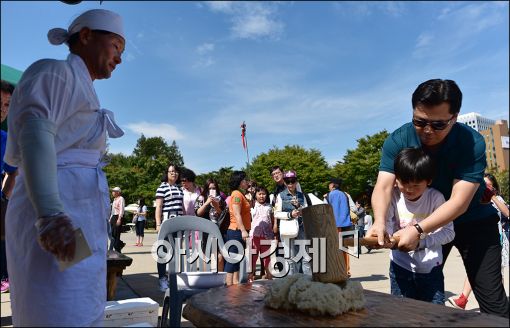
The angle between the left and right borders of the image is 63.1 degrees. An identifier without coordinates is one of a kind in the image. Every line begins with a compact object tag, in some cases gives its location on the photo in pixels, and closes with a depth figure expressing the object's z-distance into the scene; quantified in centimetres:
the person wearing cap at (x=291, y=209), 591
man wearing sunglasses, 204
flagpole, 1037
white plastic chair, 305
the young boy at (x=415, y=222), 217
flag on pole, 1119
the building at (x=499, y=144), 7500
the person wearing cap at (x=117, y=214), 722
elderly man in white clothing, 122
